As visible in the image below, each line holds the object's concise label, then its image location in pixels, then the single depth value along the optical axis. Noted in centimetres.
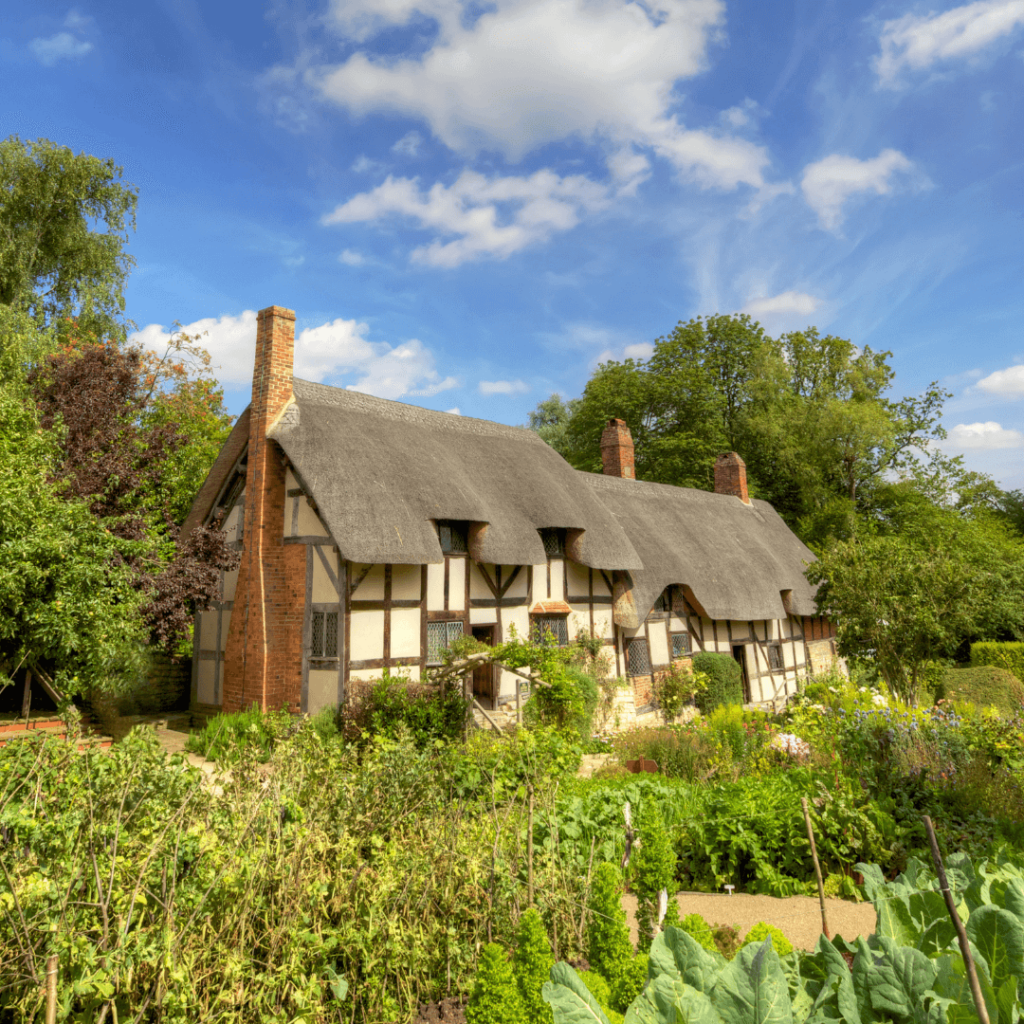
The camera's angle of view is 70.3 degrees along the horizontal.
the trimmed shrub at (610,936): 245
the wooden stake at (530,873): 359
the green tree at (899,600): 1365
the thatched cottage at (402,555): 1161
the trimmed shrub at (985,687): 1436
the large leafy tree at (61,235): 1839
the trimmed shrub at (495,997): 228
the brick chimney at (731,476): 2458
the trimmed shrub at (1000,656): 1909
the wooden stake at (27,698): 992
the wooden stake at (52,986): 185
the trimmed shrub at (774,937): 244
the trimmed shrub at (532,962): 236
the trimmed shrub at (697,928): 232
